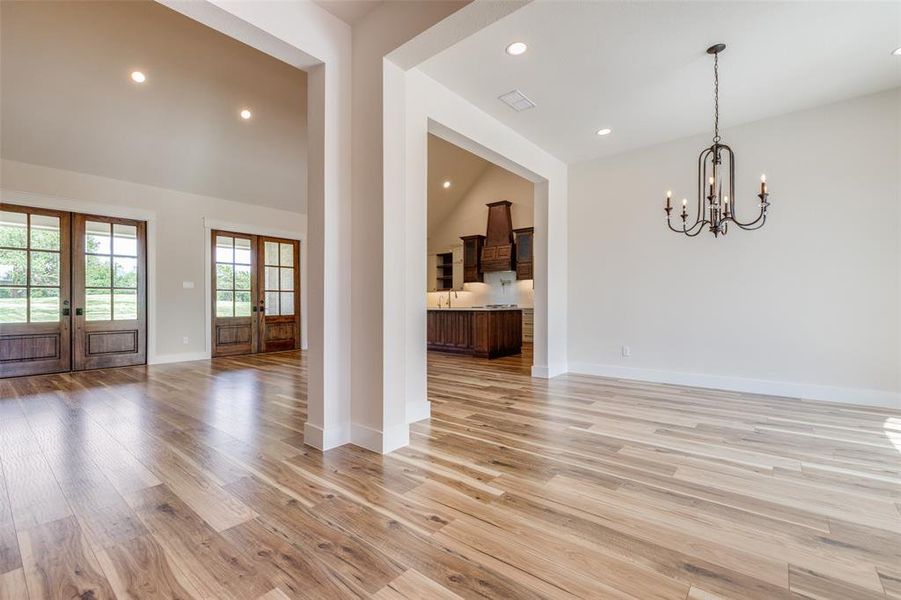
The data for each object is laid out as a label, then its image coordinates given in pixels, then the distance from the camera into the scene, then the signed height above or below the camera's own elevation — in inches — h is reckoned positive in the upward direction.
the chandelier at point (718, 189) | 162.2 +49.2
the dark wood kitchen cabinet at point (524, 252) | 341.4 +43.5
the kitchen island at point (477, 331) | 259.3 -21.5
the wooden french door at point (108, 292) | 221.3 +5.2
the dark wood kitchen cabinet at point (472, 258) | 369.7 +40.9
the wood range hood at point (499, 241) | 349.4 +54.8
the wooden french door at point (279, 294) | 301.9 +5.1
